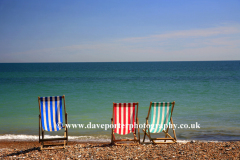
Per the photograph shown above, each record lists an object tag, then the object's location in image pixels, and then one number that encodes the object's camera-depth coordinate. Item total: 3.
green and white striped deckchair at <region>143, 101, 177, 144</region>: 4.29
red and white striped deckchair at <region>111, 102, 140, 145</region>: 4.29
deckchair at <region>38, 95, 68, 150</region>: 4.15
